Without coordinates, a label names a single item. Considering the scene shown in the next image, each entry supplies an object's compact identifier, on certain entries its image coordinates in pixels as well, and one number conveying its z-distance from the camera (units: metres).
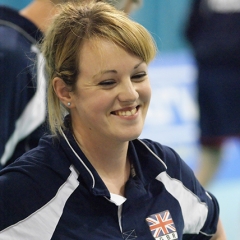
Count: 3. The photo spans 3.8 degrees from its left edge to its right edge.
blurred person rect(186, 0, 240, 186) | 9.80
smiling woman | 5.96
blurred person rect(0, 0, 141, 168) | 6.26
